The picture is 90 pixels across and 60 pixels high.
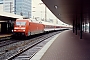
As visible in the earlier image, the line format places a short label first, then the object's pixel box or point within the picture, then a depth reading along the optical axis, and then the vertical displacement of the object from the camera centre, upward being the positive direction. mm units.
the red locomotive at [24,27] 25594 -63
